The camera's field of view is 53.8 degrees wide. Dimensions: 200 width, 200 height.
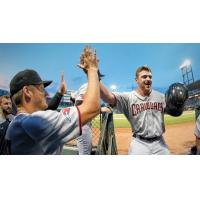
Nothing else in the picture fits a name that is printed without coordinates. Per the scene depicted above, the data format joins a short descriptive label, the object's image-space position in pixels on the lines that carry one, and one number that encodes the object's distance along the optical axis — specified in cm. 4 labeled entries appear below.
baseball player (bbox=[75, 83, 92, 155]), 228
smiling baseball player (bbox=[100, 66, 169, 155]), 227
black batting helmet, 229
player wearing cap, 138
